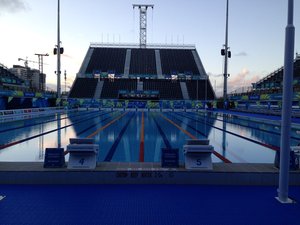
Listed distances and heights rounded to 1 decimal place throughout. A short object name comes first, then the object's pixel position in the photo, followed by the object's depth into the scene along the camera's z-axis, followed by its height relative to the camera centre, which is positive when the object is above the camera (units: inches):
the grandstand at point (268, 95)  917.2 +37.3
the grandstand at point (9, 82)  1433.7 +110.2
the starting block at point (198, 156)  220.1 -44.8
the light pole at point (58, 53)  1124.6 +211.4
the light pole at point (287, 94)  164.2 +7.6
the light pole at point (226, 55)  1176.2 +230.5
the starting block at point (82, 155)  220.1 -45.8
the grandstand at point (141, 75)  1881.2 +219.5
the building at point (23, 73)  5477.4 +635.9
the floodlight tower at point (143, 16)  2396.7 +799.7
